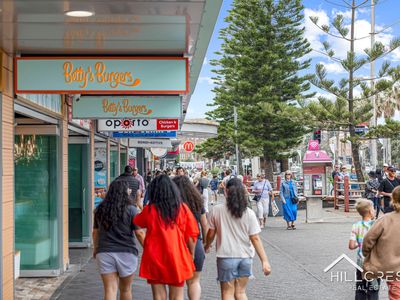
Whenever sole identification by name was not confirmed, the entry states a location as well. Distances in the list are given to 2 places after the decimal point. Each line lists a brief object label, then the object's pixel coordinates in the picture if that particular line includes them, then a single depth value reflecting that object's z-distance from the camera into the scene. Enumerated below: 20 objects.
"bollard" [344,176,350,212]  23.70
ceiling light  6.11
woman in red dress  5.96
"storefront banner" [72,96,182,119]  10.11
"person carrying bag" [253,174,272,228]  18.34
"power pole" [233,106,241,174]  38.84
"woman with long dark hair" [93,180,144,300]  6.64
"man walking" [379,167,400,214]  15.03
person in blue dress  17.86
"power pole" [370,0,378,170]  27.91
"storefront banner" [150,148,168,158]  36.00
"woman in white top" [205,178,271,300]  6.66
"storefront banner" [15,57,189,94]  7.67
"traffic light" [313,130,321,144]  29.58
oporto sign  14.63
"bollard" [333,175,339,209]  25.17
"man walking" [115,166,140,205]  13.77
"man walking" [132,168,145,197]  17.43
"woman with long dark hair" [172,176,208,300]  7.20
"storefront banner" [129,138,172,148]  24.94
